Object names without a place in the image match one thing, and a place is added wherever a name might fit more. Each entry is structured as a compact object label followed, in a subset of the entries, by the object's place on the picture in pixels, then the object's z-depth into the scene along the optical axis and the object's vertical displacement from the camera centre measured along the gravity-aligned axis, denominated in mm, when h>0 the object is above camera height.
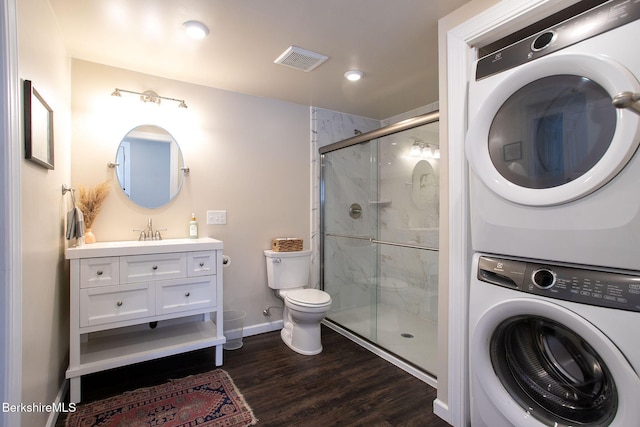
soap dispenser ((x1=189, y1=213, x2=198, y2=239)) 2492 -123
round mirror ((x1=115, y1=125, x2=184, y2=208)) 2328 +374
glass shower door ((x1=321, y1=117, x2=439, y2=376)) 2549 -229
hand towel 1859 -61
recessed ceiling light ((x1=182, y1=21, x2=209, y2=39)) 1729 +1060
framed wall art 1247 +387
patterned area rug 1645 -1106
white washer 907 -459
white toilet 2389 -680
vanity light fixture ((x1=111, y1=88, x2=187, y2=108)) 2330 +901
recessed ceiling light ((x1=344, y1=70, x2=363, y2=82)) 2342 +1073
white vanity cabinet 1825 -556
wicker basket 2830 -285
